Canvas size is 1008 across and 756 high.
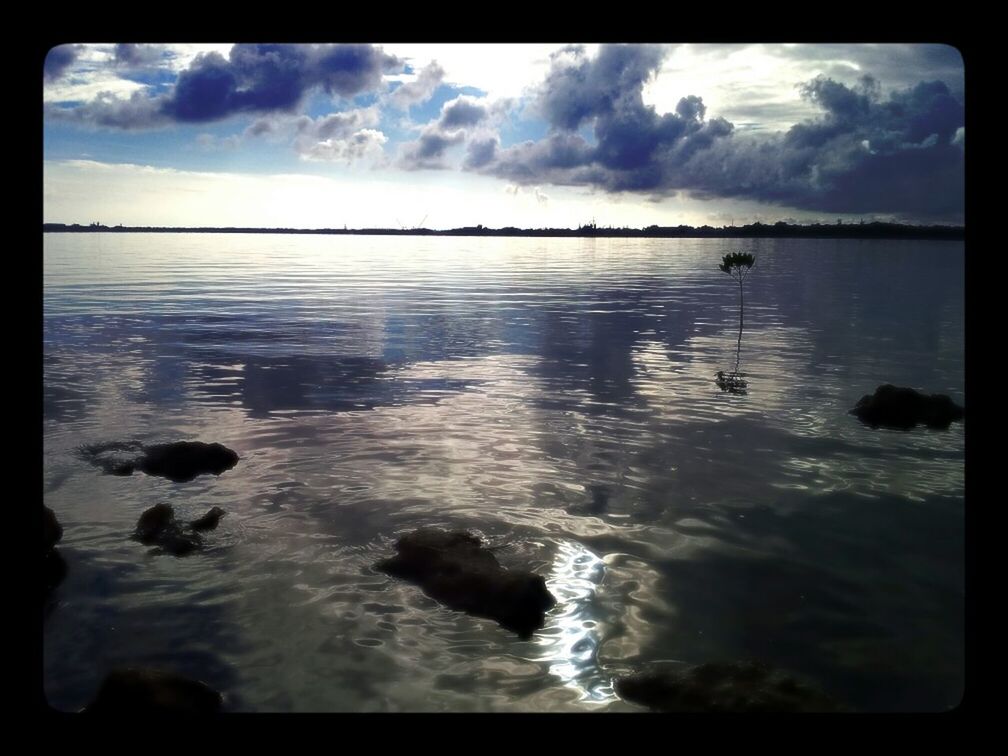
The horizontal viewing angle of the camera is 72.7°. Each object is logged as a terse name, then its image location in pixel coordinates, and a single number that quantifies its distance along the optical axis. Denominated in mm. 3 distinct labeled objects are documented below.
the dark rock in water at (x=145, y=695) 5699
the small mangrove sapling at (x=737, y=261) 25625
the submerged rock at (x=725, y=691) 6145
